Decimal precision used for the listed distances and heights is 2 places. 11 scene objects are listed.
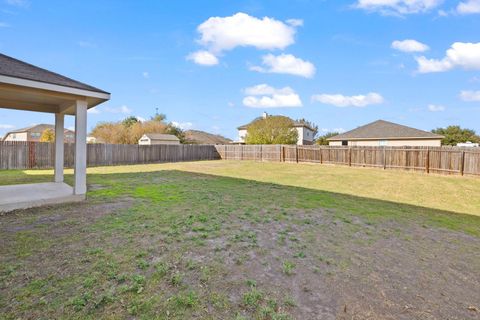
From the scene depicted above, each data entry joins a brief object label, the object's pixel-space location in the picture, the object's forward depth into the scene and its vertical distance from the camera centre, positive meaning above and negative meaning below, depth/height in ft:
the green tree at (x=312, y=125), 144.83 +17.87
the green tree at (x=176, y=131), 137.49 +11.10
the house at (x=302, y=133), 127.75 +11.12
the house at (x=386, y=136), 78.18 +6.07
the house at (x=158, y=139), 115.85 +5.93
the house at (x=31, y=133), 140.26 +9.13
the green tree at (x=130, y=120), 143.89 +18.21
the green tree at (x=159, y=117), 150.41 +20.36
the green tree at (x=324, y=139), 129.12 +7.73
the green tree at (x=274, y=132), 94.48 +8.08
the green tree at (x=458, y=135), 117.56 +9.92
